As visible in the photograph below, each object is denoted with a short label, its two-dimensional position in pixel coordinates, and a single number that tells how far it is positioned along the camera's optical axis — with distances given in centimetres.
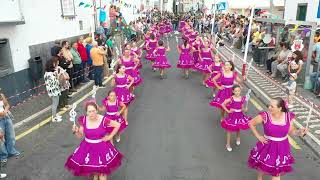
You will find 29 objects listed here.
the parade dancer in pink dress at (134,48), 1461
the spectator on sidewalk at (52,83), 923
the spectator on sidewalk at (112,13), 2522
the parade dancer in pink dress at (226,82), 905
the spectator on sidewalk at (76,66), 1277
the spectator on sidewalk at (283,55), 1436
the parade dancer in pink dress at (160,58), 1510
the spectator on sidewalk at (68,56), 1165
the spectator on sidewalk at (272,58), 1583
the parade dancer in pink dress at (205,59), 1384
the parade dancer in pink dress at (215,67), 1152
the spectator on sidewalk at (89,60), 1413
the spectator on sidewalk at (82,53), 1355
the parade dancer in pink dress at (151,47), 1763
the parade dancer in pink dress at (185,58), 1532
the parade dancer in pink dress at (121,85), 923
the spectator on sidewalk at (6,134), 697
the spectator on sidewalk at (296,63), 1127
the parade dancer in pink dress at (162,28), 3396
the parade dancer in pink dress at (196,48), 1562
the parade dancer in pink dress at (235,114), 760
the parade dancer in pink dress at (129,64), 1165
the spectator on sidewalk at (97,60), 1314
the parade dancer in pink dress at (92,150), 558
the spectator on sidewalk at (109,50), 1736
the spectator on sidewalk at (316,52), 1284
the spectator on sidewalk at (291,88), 1078
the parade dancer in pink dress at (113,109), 741
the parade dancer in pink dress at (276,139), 554
